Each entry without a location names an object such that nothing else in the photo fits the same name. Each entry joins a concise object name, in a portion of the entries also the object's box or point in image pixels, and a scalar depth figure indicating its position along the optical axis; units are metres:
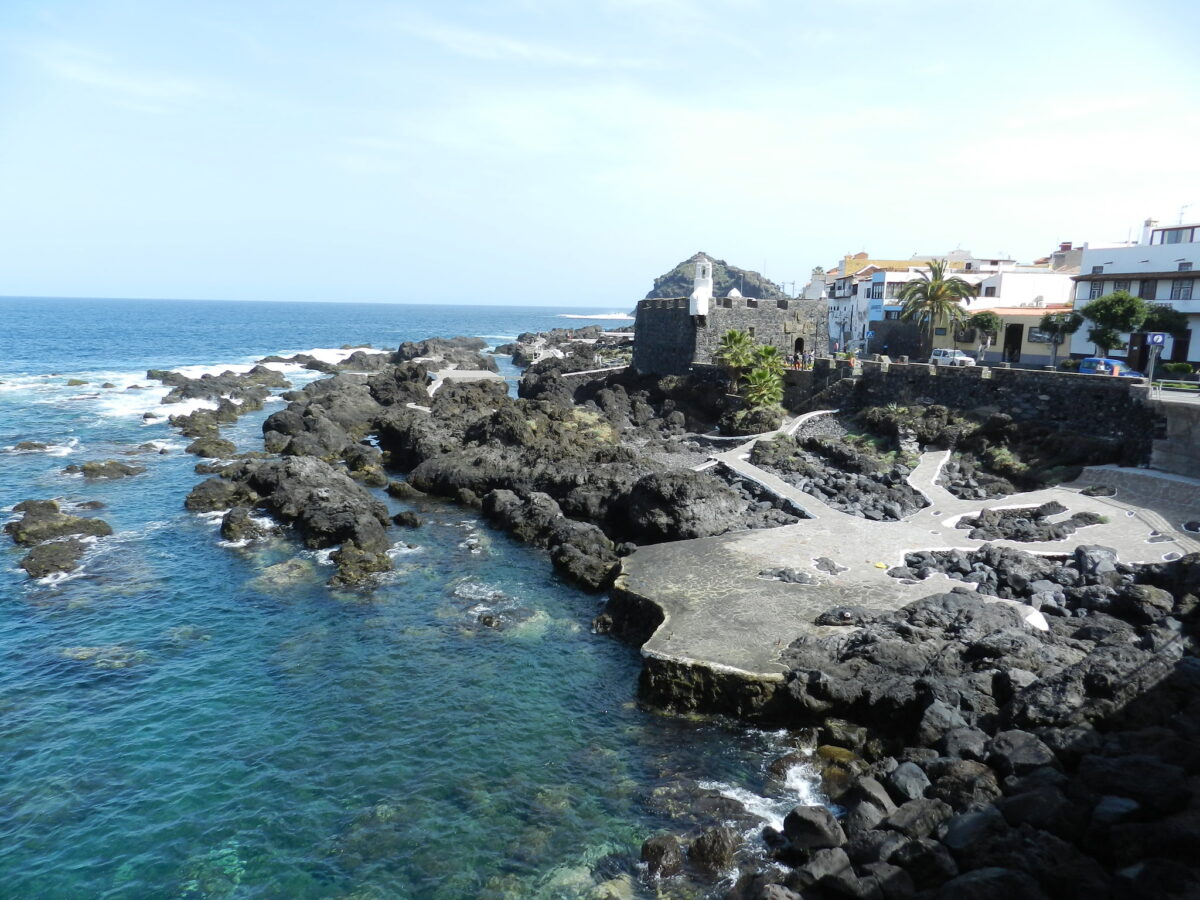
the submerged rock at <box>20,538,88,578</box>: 28.14
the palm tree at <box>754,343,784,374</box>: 47.66
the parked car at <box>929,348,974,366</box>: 48.00
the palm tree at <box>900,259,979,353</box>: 49.41
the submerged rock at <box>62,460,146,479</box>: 41.56
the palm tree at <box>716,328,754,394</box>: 48.38
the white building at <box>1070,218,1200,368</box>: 43.97
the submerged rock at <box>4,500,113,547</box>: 31.31
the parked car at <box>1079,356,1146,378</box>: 40.19
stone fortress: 54.00
